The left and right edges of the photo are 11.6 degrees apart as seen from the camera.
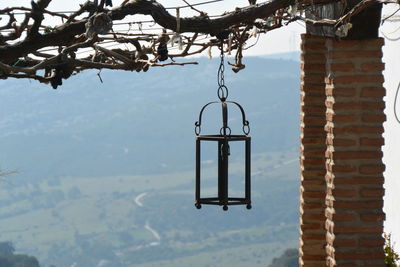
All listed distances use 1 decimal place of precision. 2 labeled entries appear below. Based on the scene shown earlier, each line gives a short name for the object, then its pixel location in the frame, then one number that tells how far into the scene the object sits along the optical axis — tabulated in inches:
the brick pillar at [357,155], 499.0
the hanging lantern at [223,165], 492.6
